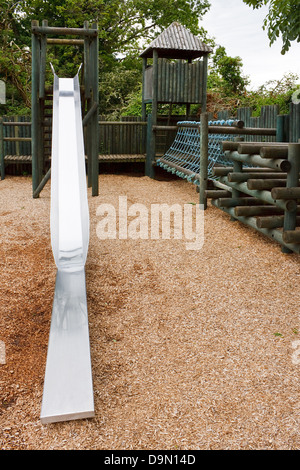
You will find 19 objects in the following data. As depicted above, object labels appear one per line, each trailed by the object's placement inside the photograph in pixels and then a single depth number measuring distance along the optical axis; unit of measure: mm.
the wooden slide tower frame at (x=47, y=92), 8336
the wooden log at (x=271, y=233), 5430
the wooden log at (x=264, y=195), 5395
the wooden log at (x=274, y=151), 5520
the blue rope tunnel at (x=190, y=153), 8805
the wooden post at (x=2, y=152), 11492
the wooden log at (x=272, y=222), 5816
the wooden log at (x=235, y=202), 7176
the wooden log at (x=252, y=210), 6551
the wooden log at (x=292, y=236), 5320
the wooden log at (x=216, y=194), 7779
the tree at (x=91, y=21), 18703
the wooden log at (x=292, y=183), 5336
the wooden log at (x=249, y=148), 6059
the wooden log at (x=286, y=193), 5324
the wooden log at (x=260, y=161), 5422
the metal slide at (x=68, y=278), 2711
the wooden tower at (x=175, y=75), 11836
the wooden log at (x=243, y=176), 6863
